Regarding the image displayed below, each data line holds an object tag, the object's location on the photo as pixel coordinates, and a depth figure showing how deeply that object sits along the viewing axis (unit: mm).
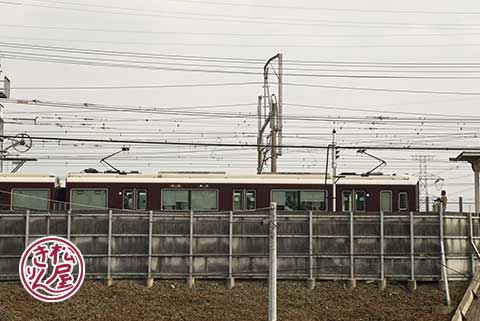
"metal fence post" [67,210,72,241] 23453
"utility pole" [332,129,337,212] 29605
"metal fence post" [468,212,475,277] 24828
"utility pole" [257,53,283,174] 32281
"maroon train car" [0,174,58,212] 28891
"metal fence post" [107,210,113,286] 23400
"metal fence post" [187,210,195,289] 23812
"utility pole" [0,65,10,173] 37112
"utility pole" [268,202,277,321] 18344
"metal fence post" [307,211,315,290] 24156
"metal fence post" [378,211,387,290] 24281
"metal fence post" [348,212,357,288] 24312
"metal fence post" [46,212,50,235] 23469
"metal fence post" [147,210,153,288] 23609
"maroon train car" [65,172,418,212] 29078
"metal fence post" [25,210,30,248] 23094
